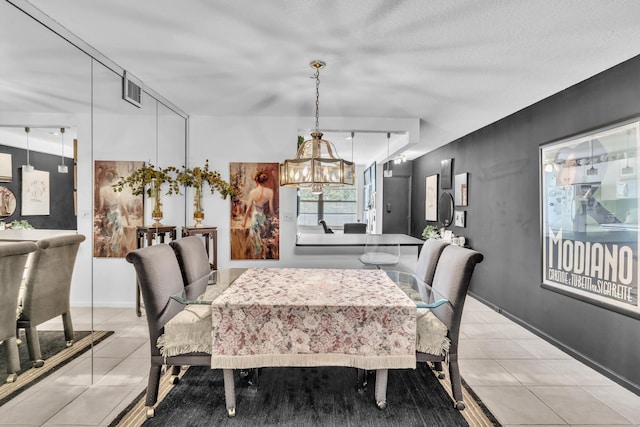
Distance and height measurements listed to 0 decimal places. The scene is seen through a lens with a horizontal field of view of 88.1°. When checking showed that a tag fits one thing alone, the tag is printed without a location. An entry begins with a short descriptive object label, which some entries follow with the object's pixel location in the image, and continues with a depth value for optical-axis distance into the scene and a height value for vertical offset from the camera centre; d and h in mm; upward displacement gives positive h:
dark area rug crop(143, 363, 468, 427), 1985 -1264
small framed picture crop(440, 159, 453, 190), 5502 +640
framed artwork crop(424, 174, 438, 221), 6082 +212
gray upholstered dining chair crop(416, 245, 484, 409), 2033 -617
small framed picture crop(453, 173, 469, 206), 5018 +337
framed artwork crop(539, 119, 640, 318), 2408 -47
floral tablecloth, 1929 -728
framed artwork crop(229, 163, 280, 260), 4141 -4
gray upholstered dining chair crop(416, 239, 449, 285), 2678 -408
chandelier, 2205 +265
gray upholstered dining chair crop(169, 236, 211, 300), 2458 -437
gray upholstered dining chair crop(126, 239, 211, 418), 1935 -603
